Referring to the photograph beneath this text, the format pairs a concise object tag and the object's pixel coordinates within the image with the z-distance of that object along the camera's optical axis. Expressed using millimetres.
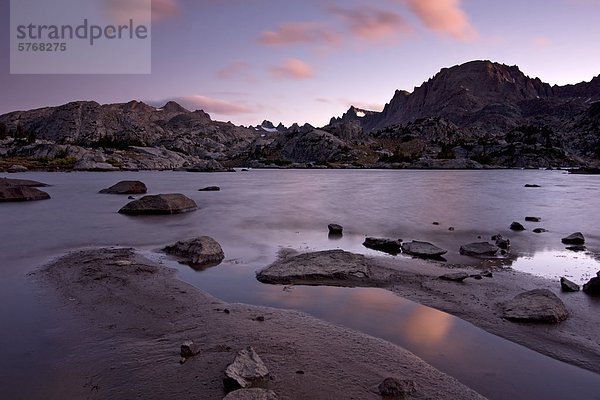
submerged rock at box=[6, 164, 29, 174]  110788
